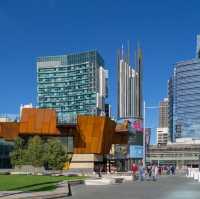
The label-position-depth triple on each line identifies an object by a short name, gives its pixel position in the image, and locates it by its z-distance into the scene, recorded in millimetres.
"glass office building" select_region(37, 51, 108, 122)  63744
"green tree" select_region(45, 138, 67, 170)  47980
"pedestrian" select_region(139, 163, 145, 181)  29788
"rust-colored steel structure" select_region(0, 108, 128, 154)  61062
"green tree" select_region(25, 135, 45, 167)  48524
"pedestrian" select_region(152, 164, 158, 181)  30826
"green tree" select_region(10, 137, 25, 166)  50749
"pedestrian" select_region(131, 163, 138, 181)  30573
